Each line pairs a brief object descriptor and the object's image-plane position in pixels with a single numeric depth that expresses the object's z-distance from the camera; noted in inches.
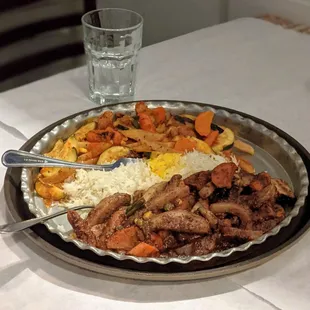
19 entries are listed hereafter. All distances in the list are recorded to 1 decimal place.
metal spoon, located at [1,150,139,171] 31.2
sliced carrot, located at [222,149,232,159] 35.2
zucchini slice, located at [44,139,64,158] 34.8
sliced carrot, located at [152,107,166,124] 38.0
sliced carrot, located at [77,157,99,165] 34.8
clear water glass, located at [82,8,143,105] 42.8
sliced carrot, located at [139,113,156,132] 37.1
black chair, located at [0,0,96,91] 66.7
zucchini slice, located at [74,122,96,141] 36.3
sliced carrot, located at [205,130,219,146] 36.4
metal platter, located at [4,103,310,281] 25.8
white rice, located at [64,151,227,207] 31.6
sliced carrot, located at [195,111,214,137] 36.6
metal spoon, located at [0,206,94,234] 27.0
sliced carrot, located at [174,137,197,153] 35.2
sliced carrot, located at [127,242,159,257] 26.6
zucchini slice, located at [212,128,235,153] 36.2
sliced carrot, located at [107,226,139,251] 26.9
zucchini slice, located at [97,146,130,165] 34.6
